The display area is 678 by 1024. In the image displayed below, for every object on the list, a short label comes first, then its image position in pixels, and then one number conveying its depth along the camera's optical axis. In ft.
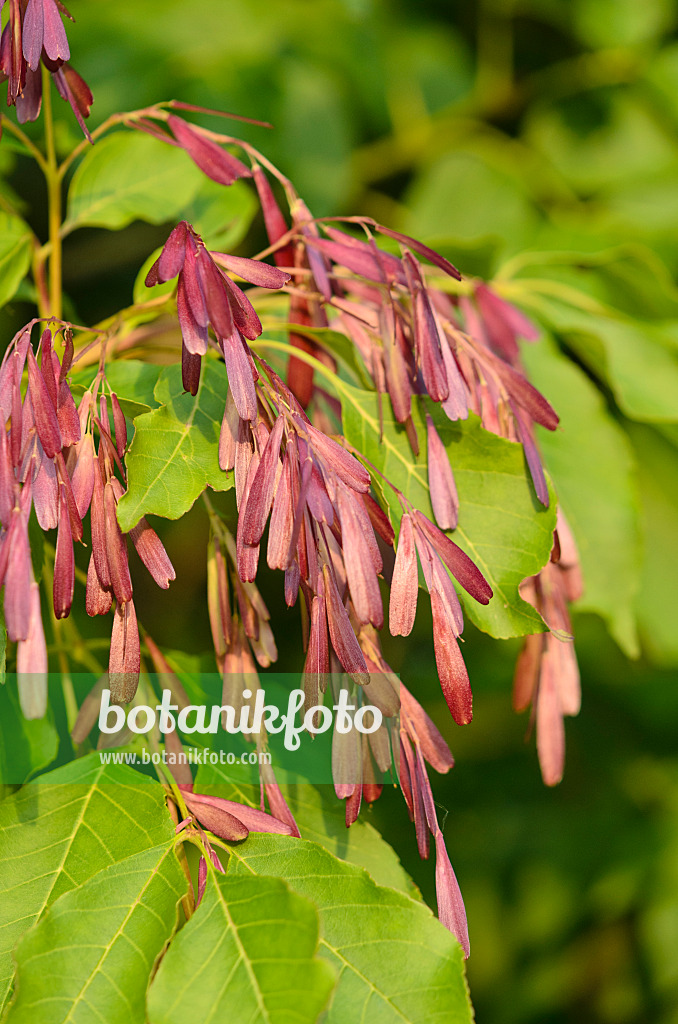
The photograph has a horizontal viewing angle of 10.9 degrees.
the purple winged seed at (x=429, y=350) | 2.32
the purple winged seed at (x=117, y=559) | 2.25
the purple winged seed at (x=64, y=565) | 2.23
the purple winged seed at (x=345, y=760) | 2.27
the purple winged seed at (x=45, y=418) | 2.22
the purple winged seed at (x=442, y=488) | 2.33
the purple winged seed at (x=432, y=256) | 2.33
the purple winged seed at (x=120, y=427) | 2.27
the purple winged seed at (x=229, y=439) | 2.27
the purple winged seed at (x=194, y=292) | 2.23
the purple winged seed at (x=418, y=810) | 2.26
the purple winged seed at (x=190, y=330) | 2.23
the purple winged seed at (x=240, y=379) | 2.23
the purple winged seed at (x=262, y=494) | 2.23
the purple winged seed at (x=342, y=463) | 2.25
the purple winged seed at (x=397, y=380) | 2.35
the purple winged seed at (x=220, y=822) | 2.28
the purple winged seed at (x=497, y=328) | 2.60
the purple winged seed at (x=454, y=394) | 2.33
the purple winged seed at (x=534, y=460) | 2.35
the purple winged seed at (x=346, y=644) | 2.22
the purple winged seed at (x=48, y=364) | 2.24
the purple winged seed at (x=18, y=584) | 2.19
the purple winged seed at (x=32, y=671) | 2.21
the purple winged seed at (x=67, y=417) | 2.25
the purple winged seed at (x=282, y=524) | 2.22
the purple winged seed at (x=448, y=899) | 2.28
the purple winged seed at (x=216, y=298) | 2.22
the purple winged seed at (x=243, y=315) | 2.24
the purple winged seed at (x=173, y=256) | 2.24
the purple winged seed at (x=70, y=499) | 2.23
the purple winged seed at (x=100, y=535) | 2.24
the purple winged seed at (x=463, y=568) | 2.27
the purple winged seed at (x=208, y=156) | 2.39
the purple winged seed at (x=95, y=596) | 2.24
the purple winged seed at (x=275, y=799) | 2.31
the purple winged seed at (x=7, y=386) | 2.24
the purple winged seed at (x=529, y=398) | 2.38
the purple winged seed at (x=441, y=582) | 2.27
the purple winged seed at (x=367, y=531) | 2.25
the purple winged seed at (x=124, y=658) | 2.26
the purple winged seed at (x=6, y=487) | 2.21
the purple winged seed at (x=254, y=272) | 2.27
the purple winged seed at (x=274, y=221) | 2.41
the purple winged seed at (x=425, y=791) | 2.27
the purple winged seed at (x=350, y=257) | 2.37
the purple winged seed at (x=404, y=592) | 2.26
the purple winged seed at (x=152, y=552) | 2.27
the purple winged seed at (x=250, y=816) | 2.30
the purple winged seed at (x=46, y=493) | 2.22
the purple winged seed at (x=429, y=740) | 2.29
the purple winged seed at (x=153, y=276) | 2.24
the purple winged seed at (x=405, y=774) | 2.28
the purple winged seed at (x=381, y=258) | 2.36
